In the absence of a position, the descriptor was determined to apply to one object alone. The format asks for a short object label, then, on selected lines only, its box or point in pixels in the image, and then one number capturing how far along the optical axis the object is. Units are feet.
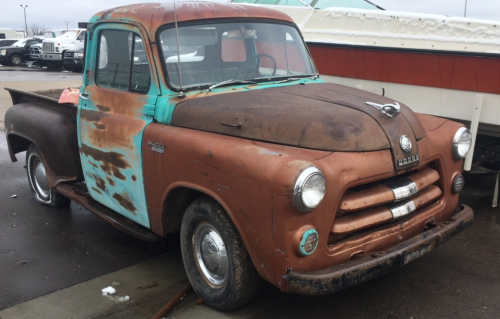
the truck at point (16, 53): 93.30
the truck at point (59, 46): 78.12
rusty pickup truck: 9.50
